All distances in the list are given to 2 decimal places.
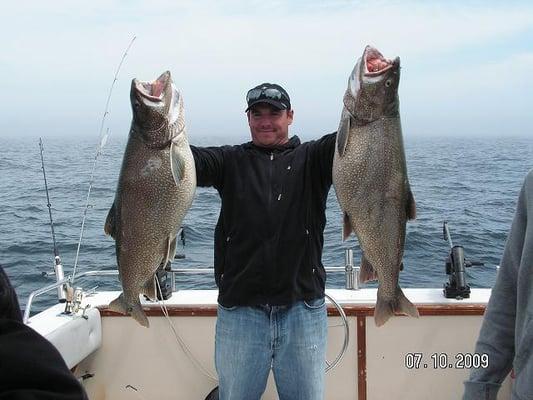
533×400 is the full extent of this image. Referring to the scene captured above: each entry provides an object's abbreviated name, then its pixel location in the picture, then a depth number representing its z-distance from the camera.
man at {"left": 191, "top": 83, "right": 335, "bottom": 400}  3.26
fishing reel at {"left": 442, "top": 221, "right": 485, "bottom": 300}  4.48
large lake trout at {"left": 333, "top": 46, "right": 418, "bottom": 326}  2.62
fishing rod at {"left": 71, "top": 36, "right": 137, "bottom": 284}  4.83
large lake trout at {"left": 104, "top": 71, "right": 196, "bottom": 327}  2.75
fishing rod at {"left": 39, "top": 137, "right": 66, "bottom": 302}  4.62
